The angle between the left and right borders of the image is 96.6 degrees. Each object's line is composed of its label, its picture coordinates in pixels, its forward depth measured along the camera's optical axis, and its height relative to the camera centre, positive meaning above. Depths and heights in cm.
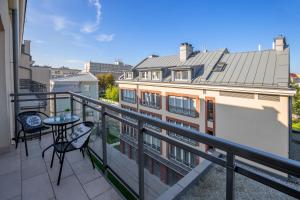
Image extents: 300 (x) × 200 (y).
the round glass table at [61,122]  220 -44
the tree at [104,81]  3208 +334
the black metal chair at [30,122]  248 -52
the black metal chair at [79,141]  181 -64
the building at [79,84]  1552 +144
